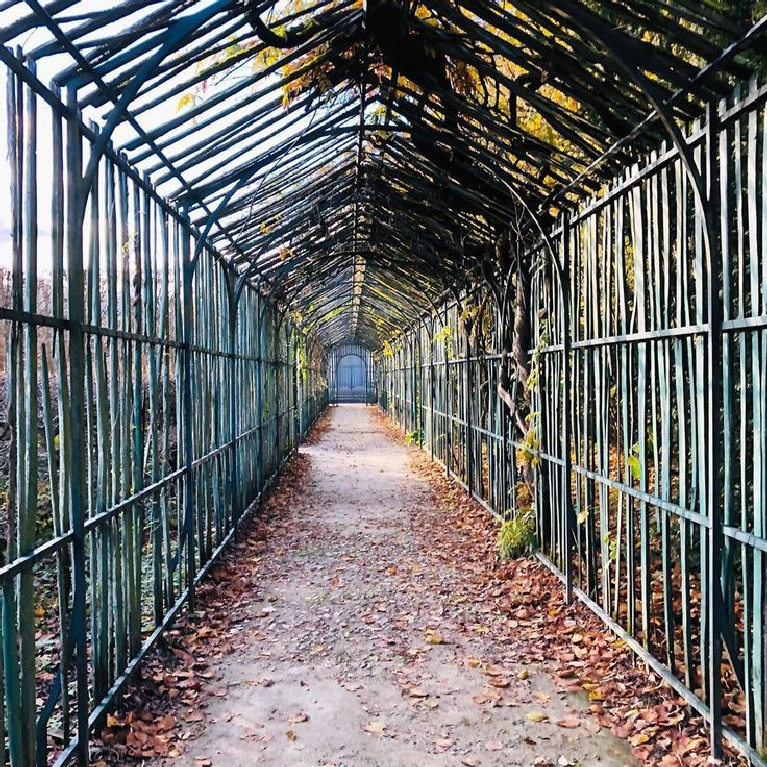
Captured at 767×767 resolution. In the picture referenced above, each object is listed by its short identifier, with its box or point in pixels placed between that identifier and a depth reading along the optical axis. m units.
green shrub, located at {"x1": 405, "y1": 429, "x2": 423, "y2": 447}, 17.08
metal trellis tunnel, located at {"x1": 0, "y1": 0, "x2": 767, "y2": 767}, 2.89
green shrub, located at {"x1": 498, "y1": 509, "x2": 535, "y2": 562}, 6.39
